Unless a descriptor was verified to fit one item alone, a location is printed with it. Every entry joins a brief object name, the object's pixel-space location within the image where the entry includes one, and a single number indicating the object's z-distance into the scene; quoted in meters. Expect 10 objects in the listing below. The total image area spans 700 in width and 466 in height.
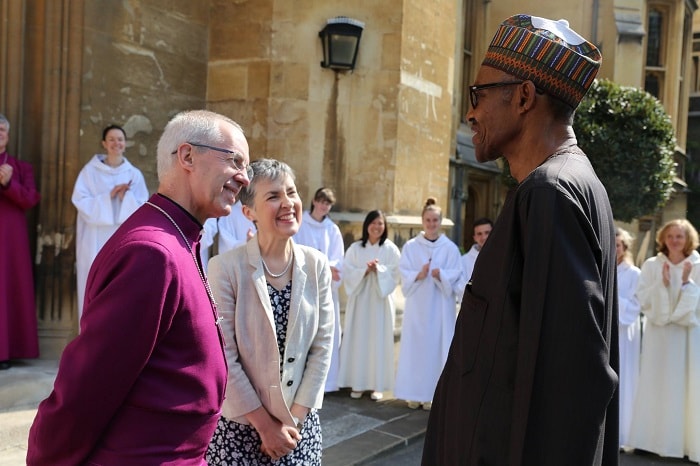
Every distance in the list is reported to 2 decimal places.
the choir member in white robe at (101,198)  5.40
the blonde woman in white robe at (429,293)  6.18
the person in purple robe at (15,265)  5.10
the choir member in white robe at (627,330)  5.38
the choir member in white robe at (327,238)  6.11
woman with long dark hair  6.30
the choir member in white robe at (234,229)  6.26
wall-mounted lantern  6.51
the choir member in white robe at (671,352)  5.13
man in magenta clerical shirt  1.45
